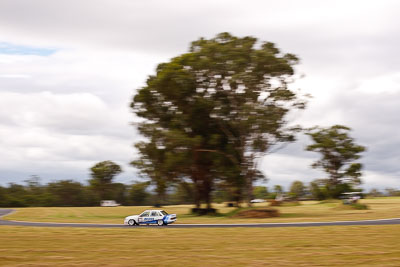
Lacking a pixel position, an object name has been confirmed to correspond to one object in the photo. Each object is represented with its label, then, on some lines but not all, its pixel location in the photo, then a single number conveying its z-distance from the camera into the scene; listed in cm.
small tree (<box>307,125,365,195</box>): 9144
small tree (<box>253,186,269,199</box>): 16199
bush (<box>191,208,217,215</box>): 5278
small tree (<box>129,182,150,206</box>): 12756
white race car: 3497
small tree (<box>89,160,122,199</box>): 12050
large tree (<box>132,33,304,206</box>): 4678
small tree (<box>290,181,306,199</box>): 13740
